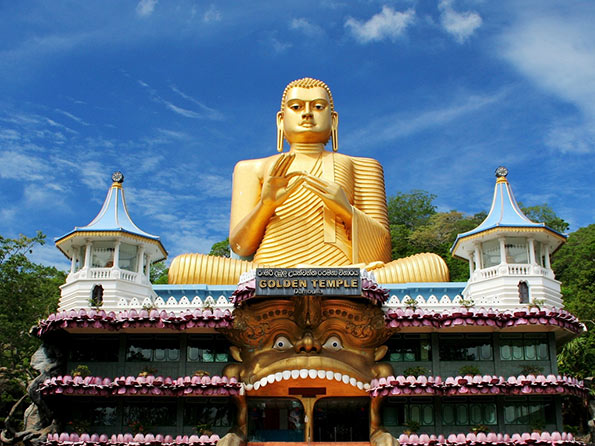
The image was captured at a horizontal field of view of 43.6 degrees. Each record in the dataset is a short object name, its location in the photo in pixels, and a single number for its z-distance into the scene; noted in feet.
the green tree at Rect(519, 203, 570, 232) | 148.64
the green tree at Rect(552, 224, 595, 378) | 86.84
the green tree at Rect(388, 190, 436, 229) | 164.76
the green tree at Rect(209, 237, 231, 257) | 145.89
